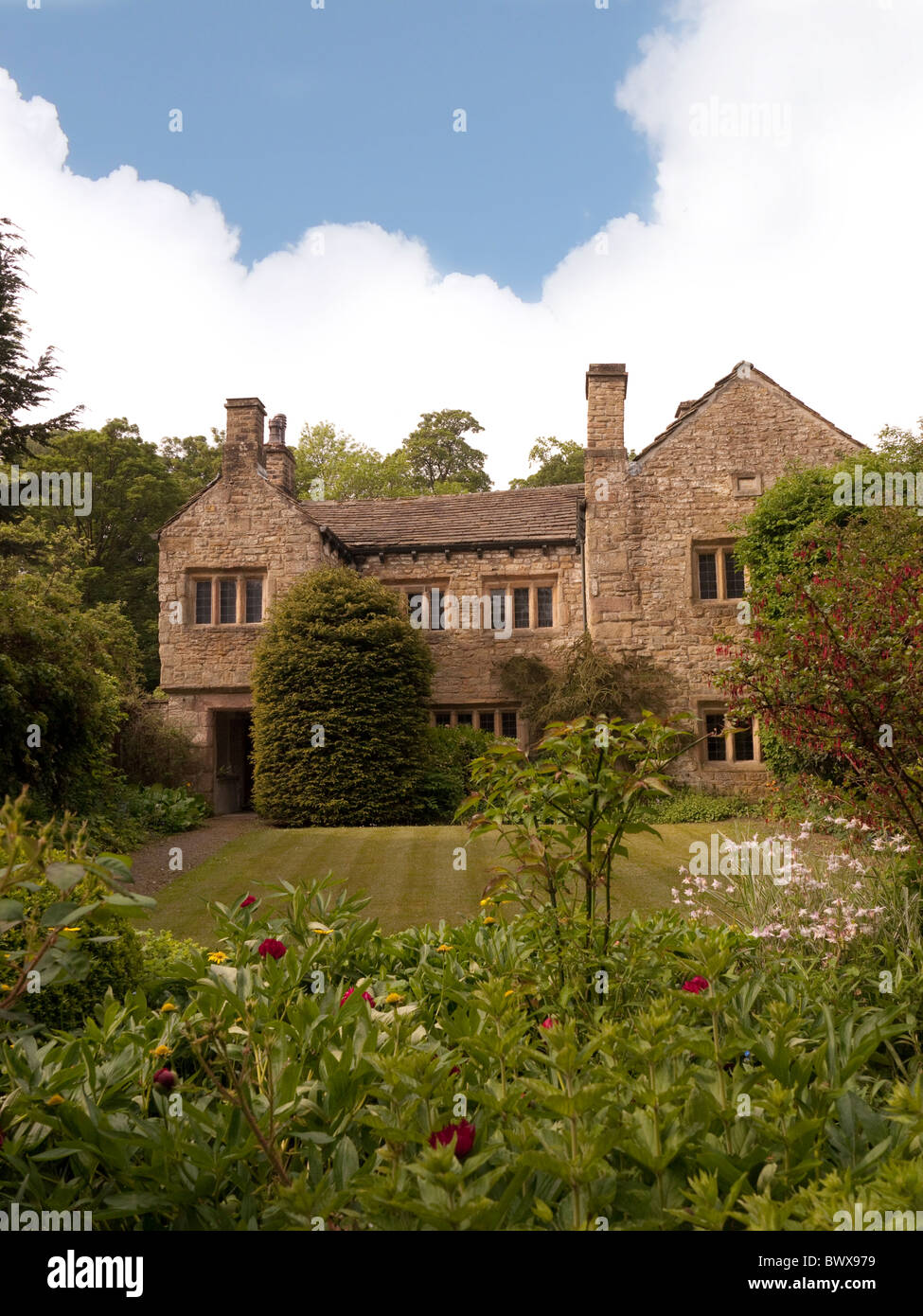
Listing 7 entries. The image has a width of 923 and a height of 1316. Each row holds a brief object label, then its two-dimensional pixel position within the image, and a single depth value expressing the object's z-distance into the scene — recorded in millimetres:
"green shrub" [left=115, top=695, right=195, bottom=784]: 17109
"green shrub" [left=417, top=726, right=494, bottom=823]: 16859
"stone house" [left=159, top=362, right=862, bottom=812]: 17844
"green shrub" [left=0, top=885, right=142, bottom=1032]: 3609
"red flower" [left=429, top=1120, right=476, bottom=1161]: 1807
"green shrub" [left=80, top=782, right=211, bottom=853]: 12867
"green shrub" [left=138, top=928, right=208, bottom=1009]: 3455
